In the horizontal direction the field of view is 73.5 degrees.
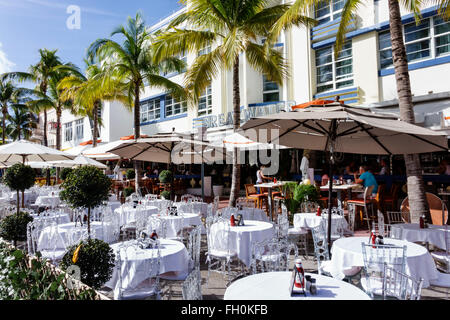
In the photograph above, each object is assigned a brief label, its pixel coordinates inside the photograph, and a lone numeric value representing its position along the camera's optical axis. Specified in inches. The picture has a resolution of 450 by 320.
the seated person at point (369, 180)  375.9
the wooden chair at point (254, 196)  474.3
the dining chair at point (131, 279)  160.9
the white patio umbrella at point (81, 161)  510.6
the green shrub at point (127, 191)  594.2
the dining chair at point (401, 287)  121.4
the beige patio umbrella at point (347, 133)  171.8
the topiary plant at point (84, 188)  191.8
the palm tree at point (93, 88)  555.8
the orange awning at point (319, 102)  421.3
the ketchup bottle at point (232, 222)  243.0
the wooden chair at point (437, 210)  277.9
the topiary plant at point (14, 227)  265.7
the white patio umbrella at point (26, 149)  357.1
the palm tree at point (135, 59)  552.4
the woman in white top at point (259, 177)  513.0
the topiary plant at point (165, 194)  490.3
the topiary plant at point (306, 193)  369.9
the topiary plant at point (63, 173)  597.7
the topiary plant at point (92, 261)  154.3
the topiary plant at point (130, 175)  816.9
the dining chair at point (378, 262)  153.0
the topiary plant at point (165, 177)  612.1
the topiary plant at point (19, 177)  295.4
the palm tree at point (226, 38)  401.7
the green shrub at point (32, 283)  120.6
